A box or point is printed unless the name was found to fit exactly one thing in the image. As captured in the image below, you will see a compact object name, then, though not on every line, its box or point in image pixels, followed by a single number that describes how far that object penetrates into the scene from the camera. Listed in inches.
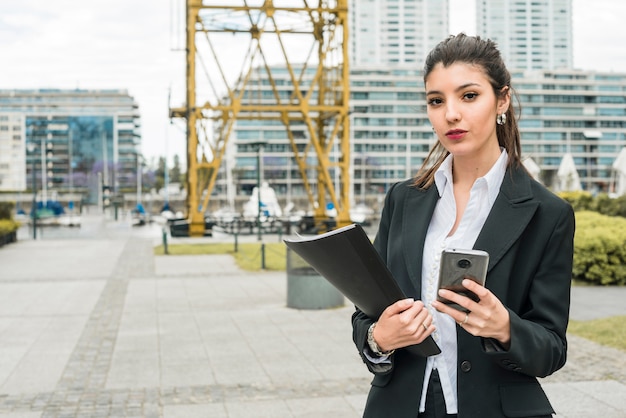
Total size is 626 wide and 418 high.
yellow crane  1156.5
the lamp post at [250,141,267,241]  1219.4
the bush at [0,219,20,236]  1121.1
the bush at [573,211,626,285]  564.7
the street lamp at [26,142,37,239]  1380.4
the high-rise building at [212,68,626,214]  4798.2
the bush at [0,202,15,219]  1336.1
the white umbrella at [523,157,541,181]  946.5
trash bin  479.2
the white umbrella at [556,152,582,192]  1508.4
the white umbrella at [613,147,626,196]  1189.1
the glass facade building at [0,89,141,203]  5935.0
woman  76.9
